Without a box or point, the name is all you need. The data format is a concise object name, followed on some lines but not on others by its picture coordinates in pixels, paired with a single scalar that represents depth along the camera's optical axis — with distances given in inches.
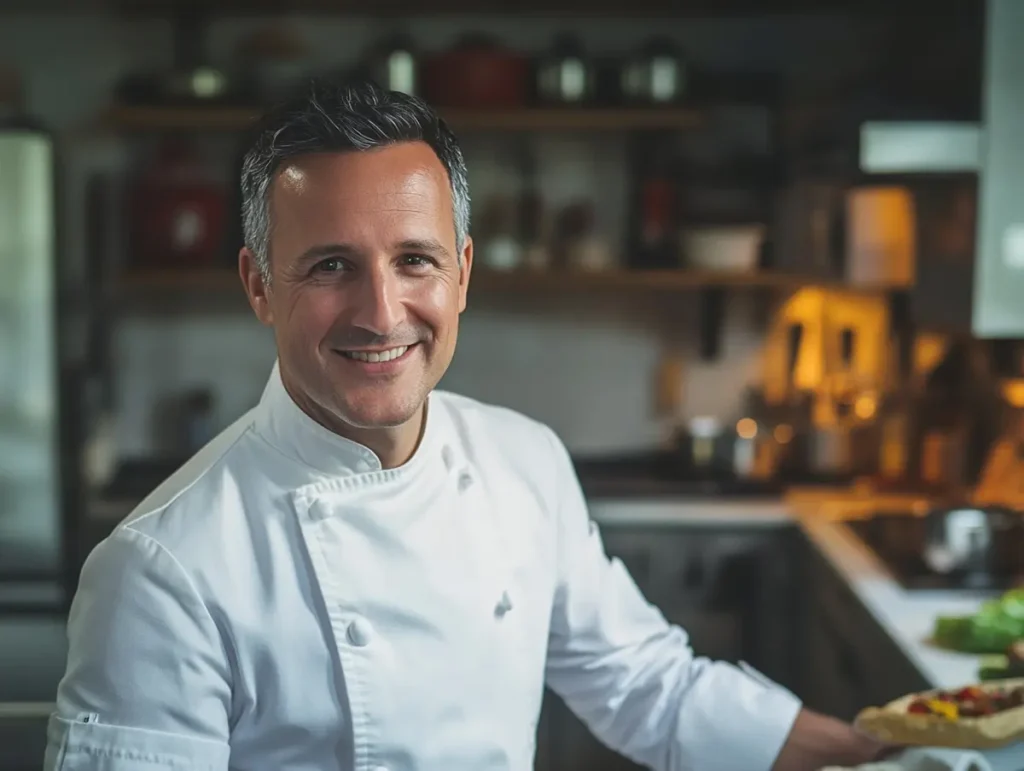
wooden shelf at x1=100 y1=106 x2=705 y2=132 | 144.3
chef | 46.5
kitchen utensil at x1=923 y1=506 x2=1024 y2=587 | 99.2
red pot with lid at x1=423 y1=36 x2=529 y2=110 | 144.7
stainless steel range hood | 95.8
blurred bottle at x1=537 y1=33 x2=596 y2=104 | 145.2
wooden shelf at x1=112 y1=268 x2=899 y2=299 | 145.6
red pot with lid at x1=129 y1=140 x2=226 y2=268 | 148.1
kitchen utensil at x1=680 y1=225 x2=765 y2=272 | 145.9
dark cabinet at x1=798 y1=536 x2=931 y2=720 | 86.8
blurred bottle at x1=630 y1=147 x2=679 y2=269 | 151.9
